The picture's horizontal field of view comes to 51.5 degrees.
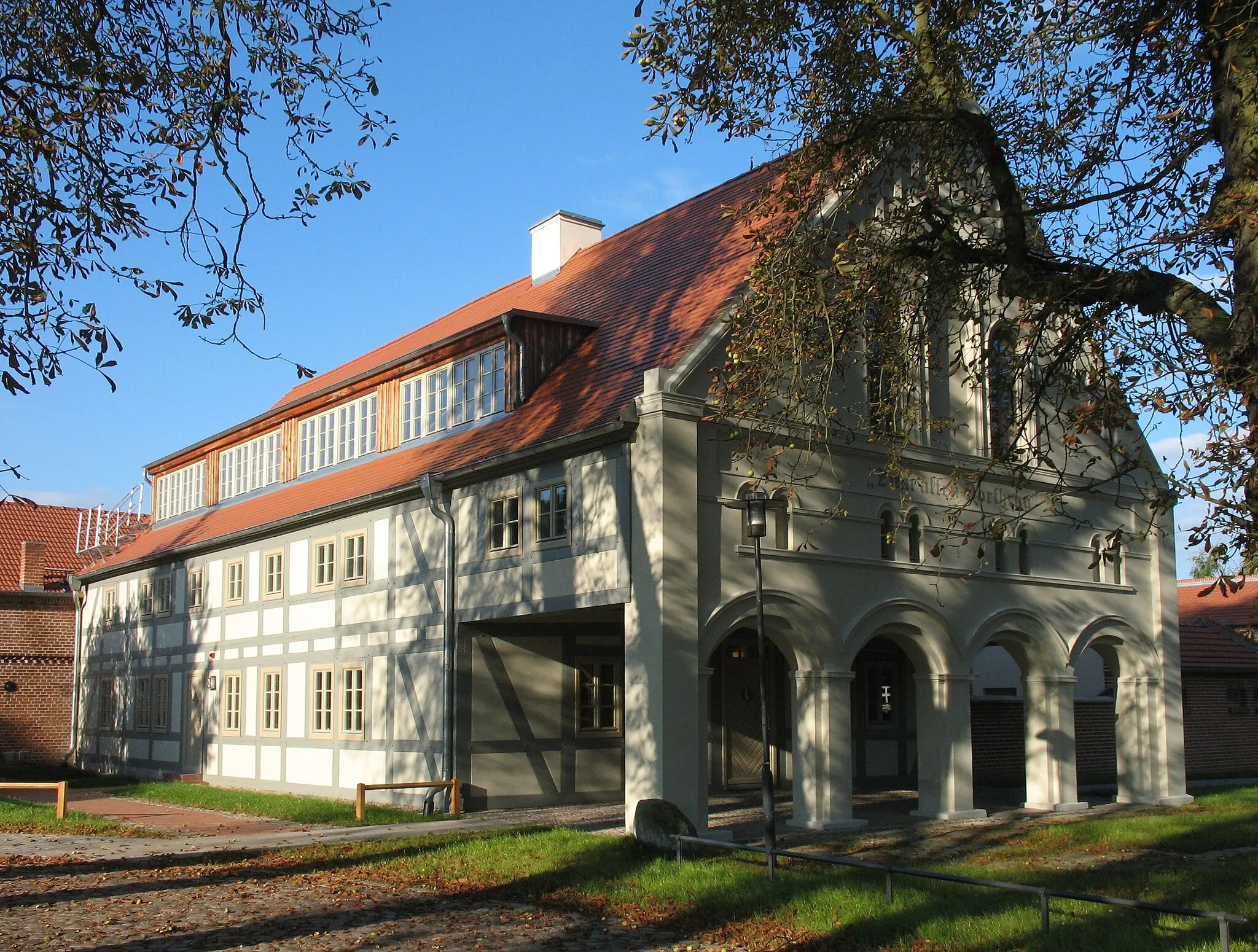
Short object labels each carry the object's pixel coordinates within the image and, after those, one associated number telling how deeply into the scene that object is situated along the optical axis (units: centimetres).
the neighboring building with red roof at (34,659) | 3309
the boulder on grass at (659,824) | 1345
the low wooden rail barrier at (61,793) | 1891
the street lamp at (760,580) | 1375
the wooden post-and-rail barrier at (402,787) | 1816
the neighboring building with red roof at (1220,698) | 2950
